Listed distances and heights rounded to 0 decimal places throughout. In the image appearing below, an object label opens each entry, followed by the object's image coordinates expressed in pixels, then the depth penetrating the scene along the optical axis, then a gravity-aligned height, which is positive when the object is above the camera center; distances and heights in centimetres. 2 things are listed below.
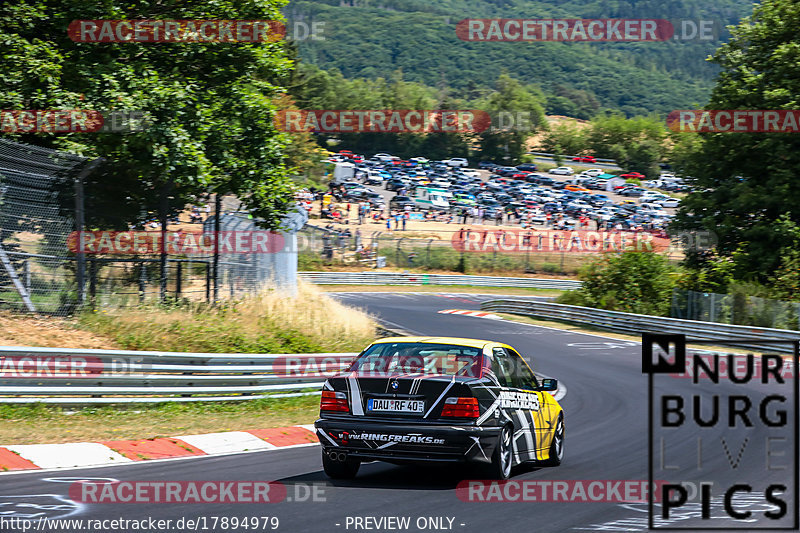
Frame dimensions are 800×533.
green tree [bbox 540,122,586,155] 14875 +1729
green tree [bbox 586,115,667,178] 13475 +1683
